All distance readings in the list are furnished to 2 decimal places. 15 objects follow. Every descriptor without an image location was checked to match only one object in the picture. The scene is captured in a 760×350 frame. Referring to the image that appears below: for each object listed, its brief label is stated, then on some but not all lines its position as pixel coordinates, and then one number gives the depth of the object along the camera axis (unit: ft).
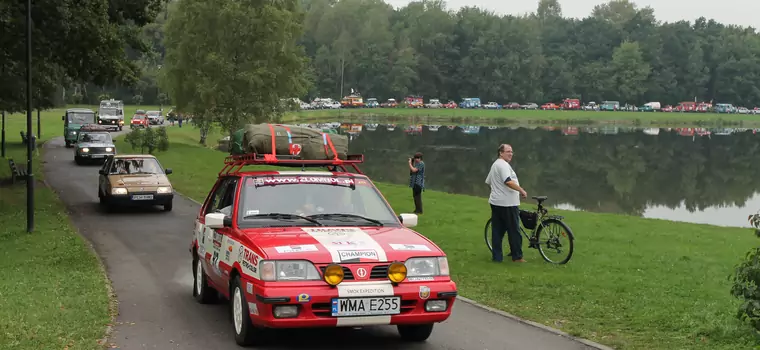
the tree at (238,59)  178.29
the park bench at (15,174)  92.38
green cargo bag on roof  31.68
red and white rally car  24.62
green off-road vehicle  168.14
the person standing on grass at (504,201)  44.70
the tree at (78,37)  68.44
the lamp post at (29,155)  56.90
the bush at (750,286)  25.26
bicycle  45.50
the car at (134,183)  72.23
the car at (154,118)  269.03
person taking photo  71.36
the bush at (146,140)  146.61
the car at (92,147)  127.24
